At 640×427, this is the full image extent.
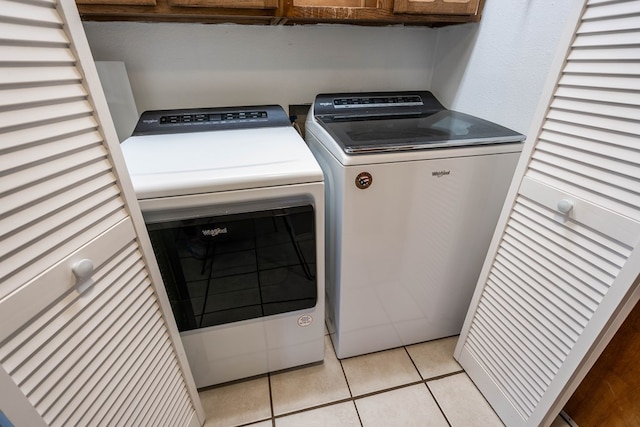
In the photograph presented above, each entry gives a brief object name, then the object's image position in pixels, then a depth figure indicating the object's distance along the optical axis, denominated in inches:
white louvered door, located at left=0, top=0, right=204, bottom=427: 19.7
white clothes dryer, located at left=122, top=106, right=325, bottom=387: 35.9
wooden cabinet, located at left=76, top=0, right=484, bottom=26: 42.3
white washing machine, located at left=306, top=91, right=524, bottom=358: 41.5
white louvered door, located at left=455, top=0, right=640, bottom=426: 27.7
